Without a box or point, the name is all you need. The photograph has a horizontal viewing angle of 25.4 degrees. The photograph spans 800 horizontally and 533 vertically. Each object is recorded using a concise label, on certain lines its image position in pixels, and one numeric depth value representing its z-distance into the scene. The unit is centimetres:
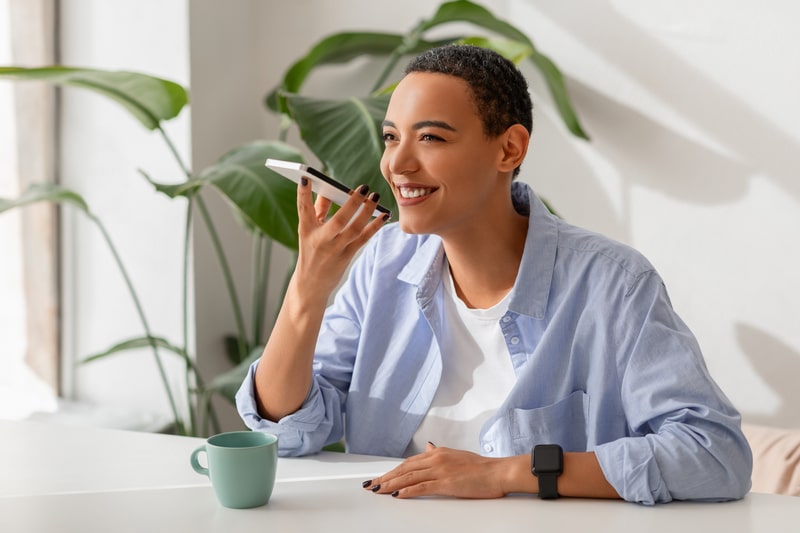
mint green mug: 210
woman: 216
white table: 206
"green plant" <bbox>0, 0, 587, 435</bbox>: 290
